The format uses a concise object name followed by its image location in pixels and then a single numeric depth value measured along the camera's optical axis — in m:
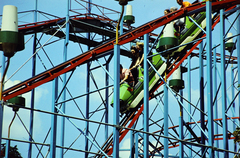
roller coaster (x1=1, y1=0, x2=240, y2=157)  14.26
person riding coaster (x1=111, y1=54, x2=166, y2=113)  16.19
